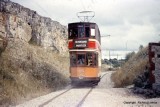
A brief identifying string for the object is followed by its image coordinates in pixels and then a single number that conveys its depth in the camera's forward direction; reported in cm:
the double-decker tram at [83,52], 2392
